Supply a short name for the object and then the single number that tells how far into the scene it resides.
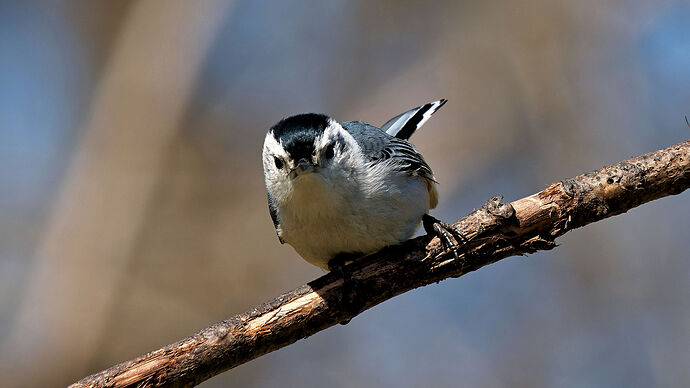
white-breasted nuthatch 6.30
